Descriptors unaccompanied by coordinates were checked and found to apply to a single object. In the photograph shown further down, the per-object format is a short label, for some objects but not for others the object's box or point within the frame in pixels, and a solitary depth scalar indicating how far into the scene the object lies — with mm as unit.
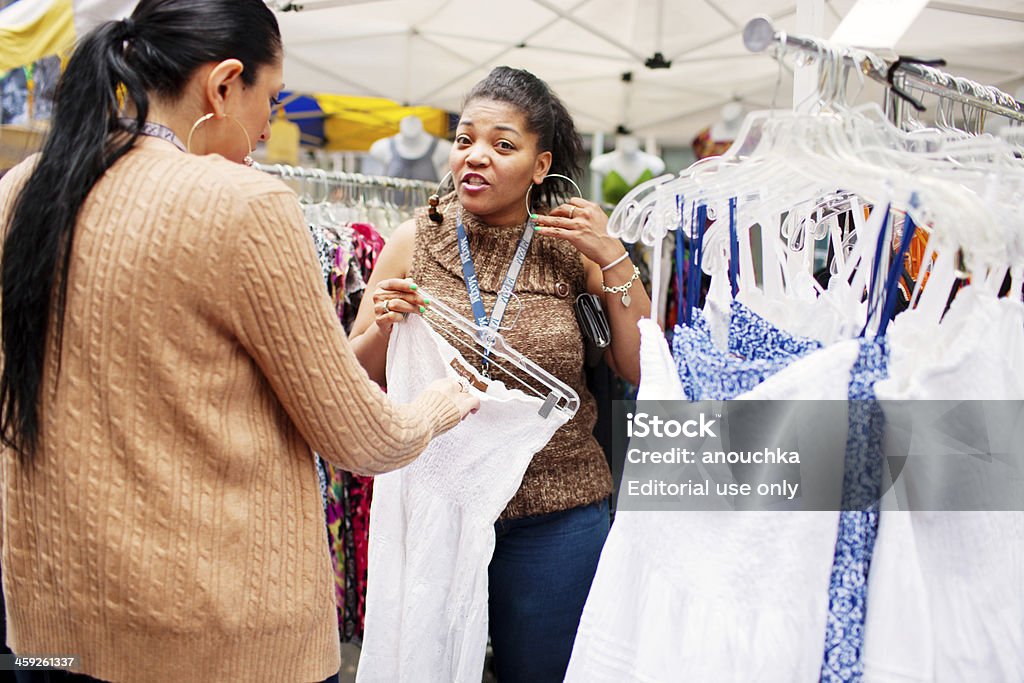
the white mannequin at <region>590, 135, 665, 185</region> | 3971
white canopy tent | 3205
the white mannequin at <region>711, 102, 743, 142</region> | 4188
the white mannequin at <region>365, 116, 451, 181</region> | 4031
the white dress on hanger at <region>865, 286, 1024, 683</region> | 834
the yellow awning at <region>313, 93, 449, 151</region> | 5012
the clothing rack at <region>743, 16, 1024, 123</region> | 825
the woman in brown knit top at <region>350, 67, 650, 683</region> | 1455
